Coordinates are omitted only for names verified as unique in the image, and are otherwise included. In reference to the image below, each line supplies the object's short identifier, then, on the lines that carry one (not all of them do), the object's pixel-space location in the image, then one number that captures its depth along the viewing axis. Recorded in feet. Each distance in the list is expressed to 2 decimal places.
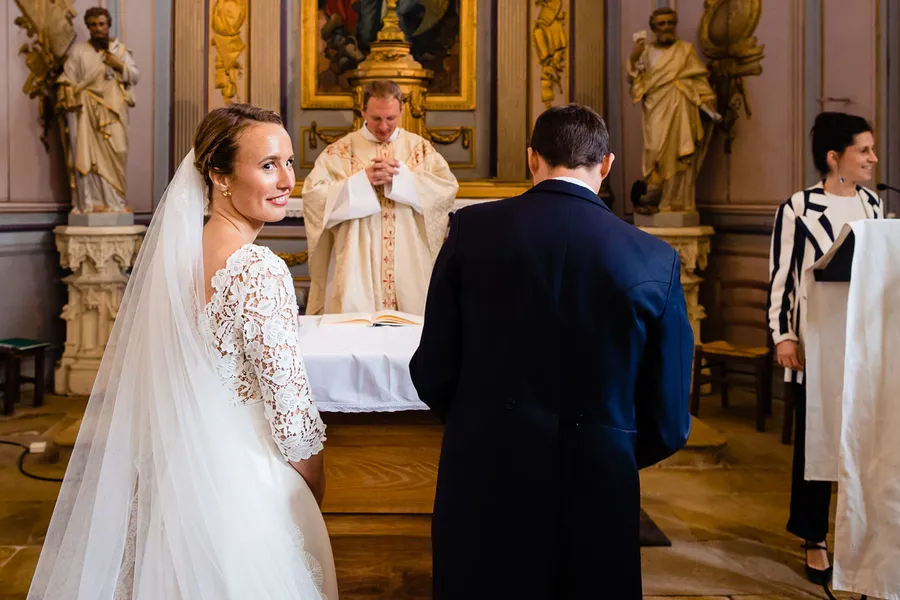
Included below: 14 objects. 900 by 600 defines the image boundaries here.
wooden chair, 20.08
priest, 15.37
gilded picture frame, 27.71
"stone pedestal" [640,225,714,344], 23.82
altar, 9.97
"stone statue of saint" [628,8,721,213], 23.63
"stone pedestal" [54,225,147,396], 23.56
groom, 7.04
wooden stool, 21.39
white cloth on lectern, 9.57
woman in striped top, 11.67
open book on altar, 11.85
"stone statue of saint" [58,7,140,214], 23.13
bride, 6.93
